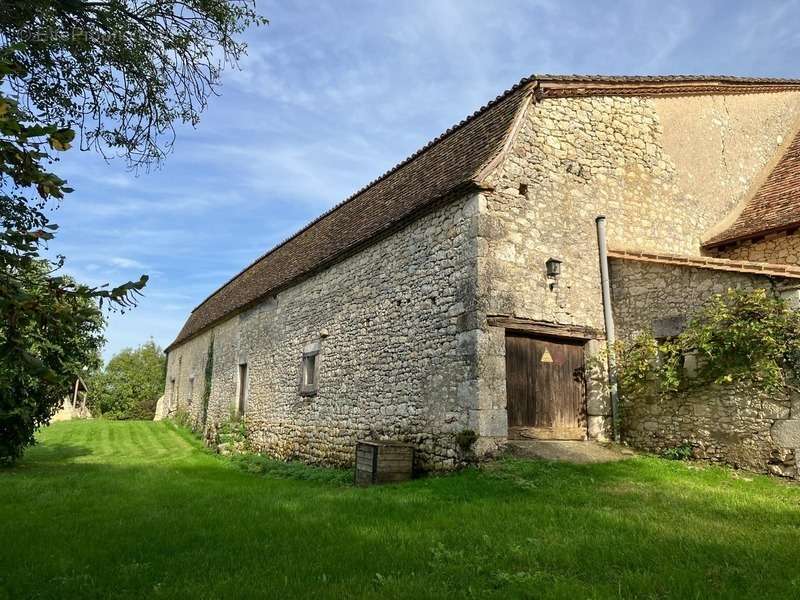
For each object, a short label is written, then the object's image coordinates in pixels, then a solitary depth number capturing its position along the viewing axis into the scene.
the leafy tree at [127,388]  38.03
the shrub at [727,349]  7.53
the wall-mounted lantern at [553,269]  9.16
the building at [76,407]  33.41
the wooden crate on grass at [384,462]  8.56
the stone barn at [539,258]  8.48
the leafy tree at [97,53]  5.23
